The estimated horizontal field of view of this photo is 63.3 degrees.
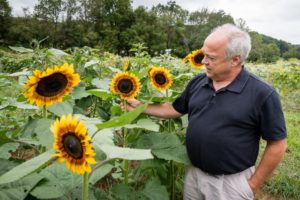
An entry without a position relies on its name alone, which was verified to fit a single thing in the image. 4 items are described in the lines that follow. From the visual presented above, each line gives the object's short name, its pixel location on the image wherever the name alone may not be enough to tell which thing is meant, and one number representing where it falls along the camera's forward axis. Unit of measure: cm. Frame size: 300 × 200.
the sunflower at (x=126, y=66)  192
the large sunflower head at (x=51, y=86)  124
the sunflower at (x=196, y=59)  218
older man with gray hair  155
